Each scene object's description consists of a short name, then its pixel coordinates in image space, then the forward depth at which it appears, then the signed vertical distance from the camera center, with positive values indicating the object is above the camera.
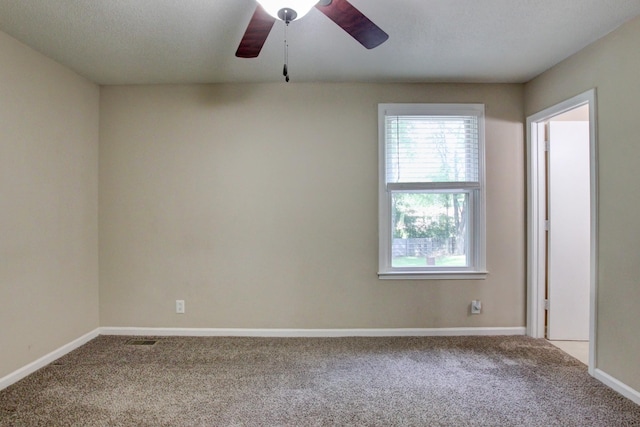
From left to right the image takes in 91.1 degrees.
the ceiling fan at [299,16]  1.38 +0.93
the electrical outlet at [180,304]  3.04 -0.90
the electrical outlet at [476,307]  3.03 -0.93
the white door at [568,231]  2.88 -0.19
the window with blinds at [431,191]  3.01 +0.19
